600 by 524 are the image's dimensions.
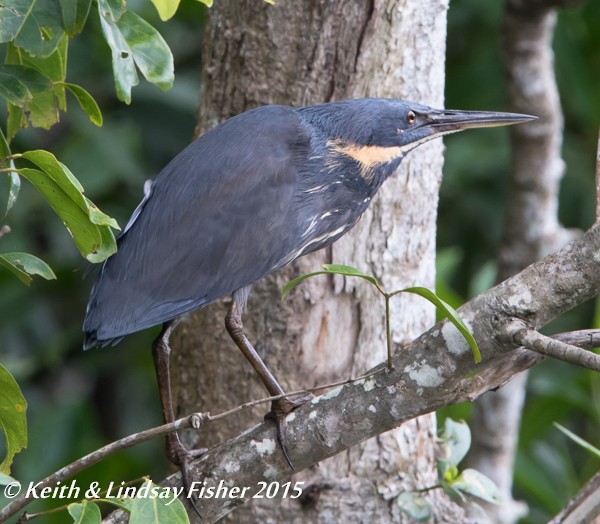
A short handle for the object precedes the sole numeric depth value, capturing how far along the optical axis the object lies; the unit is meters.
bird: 11.41
